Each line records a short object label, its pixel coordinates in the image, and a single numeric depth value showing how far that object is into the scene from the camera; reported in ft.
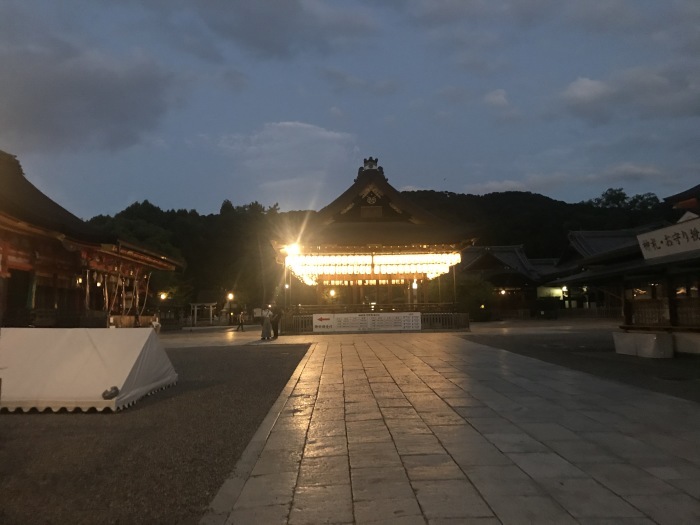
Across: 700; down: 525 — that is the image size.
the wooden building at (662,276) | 34.83
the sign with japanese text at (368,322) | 77.36
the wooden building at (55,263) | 44.47
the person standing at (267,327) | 68.28
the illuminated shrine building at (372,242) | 79.87
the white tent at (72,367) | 21.31
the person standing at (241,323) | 98.53
